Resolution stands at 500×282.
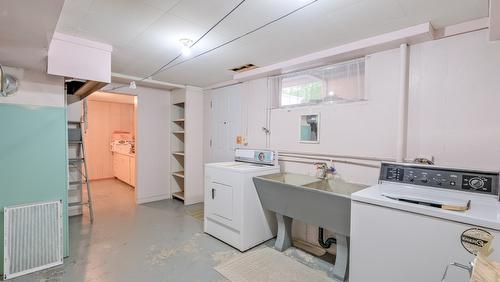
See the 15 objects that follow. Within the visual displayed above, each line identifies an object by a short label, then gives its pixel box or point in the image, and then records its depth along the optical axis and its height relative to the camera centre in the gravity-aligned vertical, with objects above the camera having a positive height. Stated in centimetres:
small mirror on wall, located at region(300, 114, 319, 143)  292 +9
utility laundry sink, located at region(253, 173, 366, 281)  211 -68
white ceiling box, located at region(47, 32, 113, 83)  220 +73
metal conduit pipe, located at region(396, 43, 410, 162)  221 +35
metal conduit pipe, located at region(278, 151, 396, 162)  237 -23
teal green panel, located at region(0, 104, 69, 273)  228 -23
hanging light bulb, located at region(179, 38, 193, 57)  239 +94
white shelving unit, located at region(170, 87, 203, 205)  460 -20
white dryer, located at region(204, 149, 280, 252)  277 -86
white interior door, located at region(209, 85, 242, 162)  402 +23
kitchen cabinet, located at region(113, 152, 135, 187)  589 -91
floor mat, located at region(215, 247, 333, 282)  229 -138
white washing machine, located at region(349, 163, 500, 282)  129 -52
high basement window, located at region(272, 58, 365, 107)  258 +62
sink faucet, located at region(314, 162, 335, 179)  271 -39
